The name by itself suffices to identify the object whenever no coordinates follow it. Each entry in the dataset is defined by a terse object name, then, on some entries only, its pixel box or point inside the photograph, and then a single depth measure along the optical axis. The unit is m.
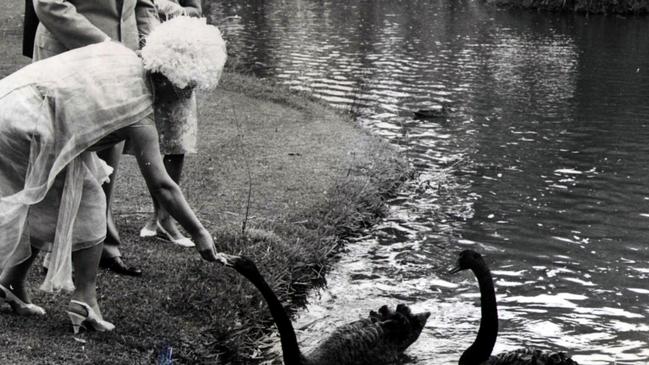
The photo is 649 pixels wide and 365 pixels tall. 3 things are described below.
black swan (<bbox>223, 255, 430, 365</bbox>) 6.15
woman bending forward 4.75
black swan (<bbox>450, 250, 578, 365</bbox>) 5.75
